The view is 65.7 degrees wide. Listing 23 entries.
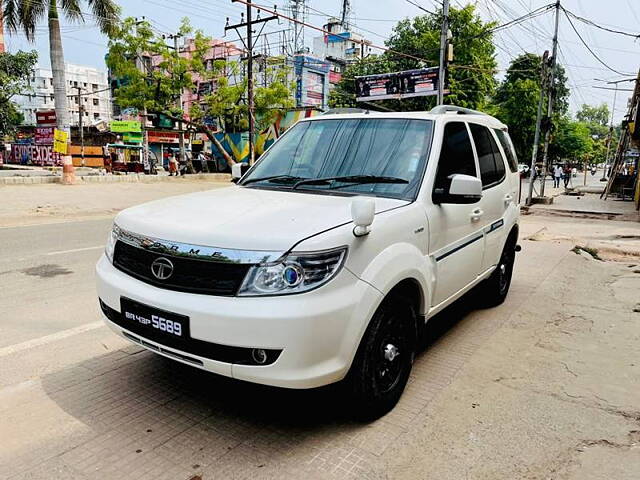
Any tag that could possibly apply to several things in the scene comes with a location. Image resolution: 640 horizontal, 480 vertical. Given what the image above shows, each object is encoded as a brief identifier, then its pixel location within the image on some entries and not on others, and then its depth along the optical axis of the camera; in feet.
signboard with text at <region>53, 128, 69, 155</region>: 68.13
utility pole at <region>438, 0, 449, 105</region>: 64.75
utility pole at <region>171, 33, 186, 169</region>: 117.11
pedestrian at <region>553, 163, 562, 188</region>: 122.95
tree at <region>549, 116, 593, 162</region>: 201.46
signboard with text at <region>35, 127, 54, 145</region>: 141.26
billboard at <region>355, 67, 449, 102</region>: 95.20
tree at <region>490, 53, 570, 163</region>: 144.66
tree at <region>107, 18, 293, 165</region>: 94.12
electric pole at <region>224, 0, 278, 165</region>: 84.23
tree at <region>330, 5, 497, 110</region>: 120.57
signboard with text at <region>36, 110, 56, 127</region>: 148.97
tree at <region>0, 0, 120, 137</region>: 70.54
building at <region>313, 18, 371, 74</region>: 193.16
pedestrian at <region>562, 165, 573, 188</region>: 131.64
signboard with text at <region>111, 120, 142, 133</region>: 141.28
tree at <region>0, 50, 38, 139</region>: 93.41
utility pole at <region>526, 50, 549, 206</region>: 65.46
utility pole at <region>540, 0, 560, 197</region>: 67.31
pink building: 107.04
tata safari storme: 8.04
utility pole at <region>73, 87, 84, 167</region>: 129.24
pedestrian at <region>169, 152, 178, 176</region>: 103.70
